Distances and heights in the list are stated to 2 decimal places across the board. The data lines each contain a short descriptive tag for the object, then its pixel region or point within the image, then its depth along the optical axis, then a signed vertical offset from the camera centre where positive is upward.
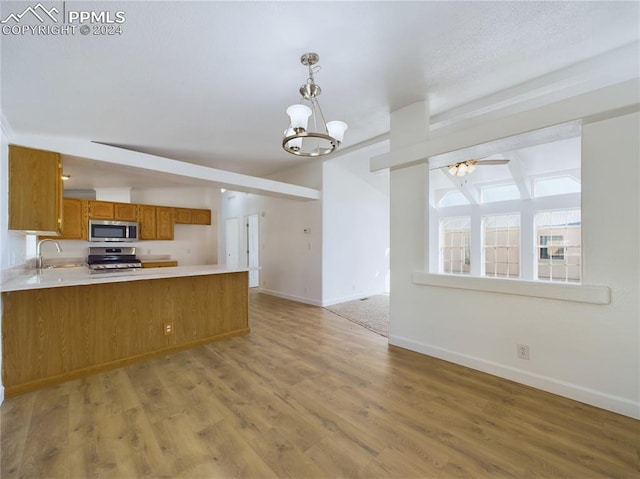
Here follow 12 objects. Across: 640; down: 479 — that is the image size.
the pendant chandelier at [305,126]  2.08 +0.95
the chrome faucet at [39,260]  3.16 -0.25
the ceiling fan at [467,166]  4.23 +1.19
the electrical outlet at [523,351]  2.40 -1.00
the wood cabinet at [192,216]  6.43 +0.58
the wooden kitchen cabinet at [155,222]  5.89 +0.39
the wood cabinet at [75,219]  5.02 +0.39
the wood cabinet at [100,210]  5.30 +0.59
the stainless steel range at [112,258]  5.36 -0.39
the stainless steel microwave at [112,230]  5.32 +0.19
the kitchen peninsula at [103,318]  2.34 -0.83
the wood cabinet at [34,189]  2.61 +0.51
